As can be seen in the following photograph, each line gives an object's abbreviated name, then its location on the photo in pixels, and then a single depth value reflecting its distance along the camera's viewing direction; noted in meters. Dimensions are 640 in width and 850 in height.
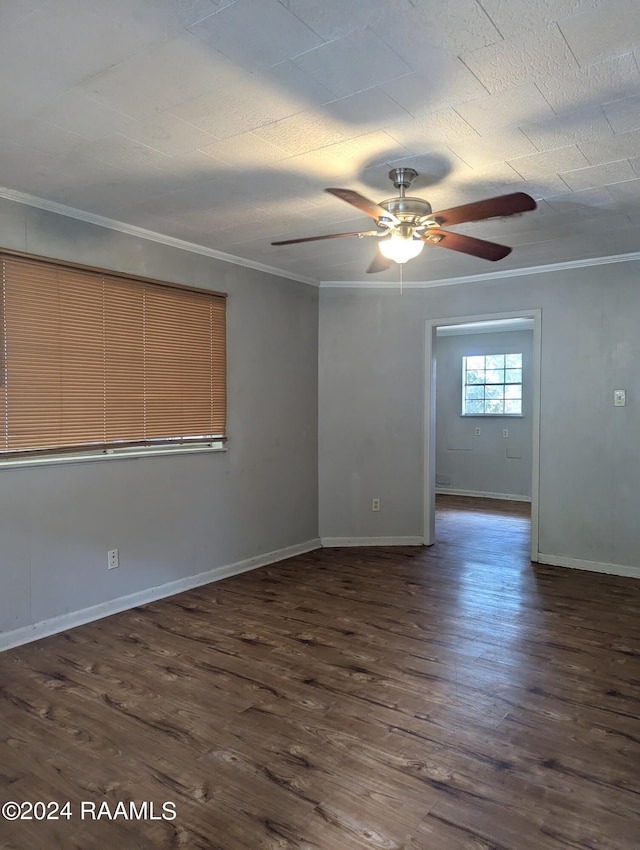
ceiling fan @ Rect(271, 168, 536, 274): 2.39
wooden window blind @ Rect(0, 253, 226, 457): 3.13
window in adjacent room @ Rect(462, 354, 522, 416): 8.05
